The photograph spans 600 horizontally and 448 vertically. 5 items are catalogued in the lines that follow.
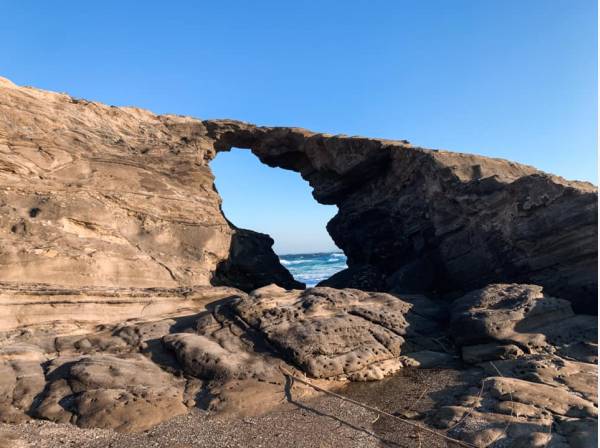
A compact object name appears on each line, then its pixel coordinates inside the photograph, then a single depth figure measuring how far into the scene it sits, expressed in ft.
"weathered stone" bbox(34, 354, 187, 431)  18.57
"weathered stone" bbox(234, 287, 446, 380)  26.40
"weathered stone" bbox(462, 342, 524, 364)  27.55
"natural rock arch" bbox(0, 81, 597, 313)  34.78
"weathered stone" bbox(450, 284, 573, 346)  29.27
